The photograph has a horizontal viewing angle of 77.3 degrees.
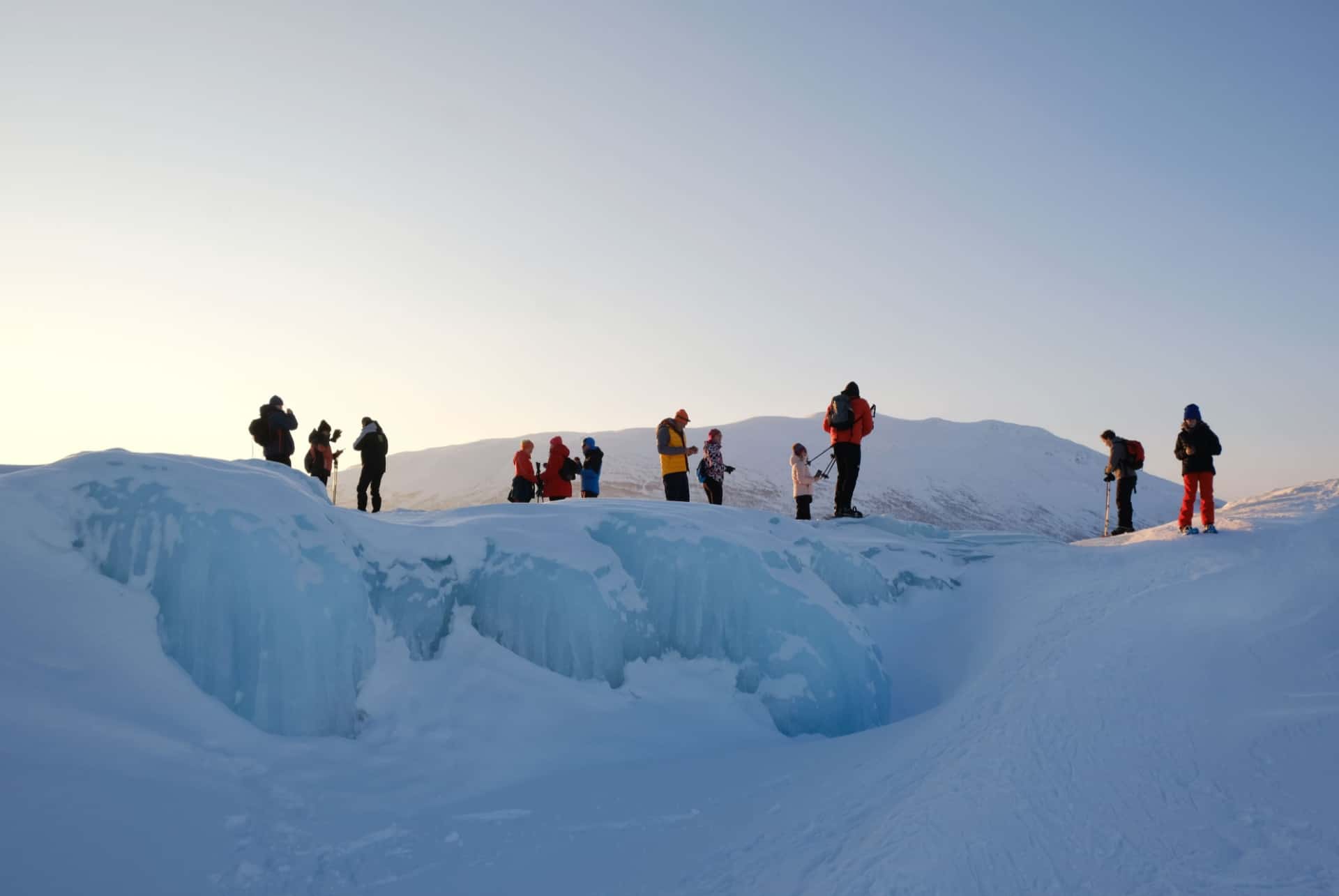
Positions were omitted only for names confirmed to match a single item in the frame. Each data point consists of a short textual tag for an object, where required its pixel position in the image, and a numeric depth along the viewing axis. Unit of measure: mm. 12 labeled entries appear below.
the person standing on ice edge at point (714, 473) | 12016
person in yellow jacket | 11359
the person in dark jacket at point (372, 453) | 12227
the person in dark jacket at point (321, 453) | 12797
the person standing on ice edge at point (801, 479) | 12266
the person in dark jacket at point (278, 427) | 10859
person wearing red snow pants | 9492
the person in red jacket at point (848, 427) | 10719
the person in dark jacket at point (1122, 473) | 11891
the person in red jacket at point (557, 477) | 11977
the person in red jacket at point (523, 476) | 13398
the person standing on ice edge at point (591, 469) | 12648
